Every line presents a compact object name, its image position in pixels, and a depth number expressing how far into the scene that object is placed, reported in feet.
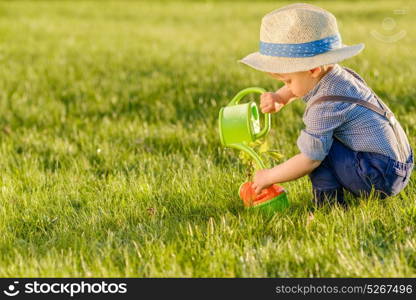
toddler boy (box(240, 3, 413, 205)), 19.86
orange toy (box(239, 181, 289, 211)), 21.15
